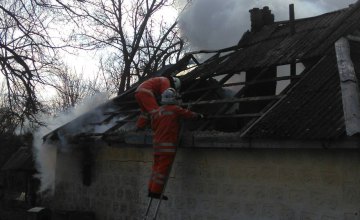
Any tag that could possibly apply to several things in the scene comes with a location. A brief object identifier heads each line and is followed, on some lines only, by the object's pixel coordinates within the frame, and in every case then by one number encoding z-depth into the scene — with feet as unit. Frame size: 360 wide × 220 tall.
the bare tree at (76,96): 117.91
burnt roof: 22.33
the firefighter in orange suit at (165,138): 25.12
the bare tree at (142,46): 80.74
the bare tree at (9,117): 37.19
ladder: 25.32
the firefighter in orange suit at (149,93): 26.35
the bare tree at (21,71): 35.76
